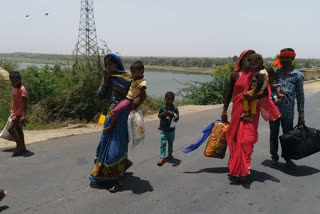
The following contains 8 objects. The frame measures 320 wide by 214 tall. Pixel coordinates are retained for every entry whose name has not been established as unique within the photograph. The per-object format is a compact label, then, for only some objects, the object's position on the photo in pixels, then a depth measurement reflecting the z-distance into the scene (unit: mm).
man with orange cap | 4895
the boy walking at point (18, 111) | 5523
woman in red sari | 4375
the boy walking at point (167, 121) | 5200
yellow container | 4401
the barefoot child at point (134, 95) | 4043
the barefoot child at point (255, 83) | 4285
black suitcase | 4773
